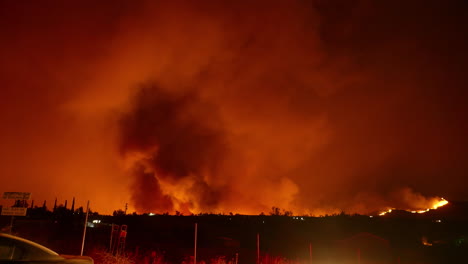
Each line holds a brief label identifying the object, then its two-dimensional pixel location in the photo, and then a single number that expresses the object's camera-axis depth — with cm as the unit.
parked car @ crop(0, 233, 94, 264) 632
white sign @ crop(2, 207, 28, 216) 1096
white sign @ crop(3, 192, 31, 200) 1128
